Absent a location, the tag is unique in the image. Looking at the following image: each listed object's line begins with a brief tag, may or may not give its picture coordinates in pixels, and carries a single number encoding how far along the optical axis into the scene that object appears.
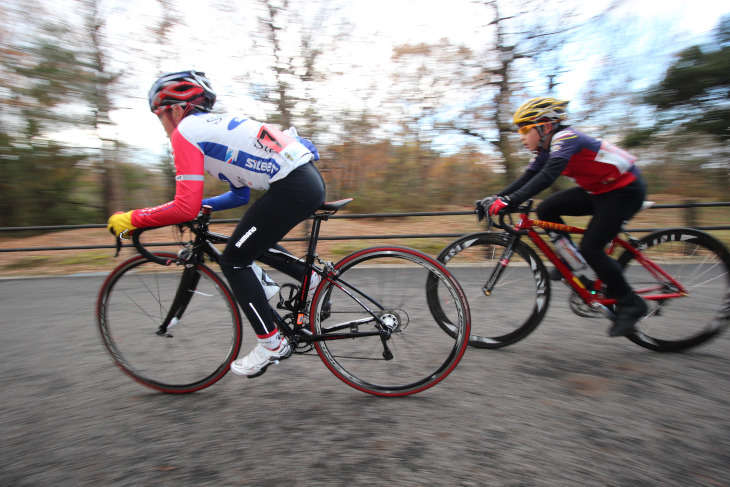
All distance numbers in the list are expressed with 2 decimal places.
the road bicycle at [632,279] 3.19
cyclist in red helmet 2.36
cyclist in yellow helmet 3.03
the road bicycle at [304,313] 2.62
